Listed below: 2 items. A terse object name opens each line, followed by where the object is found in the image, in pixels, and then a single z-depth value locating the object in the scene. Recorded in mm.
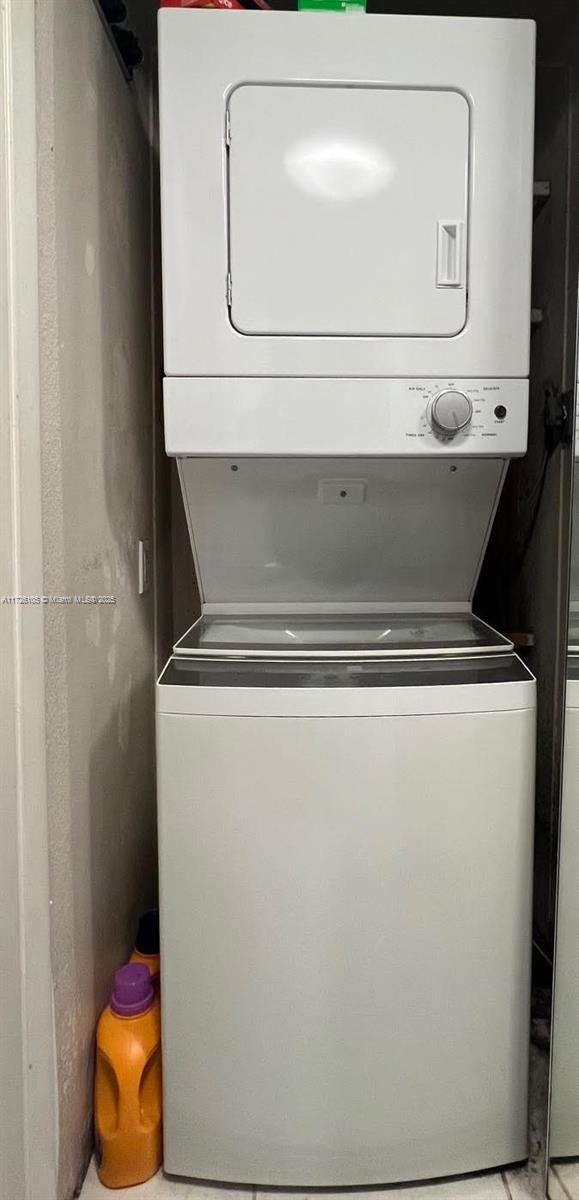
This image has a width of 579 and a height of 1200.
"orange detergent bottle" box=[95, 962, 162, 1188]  1109
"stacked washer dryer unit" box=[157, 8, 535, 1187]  1033
